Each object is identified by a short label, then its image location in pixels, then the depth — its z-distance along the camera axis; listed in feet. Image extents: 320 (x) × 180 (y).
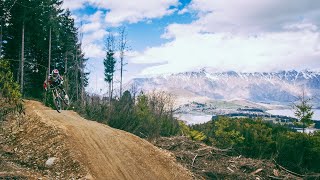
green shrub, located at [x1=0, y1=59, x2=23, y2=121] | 24.59
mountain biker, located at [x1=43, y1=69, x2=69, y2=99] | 45.42
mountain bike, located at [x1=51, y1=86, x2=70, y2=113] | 47.10
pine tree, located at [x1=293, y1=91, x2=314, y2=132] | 75.36
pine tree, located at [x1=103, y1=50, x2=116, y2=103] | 186.89
